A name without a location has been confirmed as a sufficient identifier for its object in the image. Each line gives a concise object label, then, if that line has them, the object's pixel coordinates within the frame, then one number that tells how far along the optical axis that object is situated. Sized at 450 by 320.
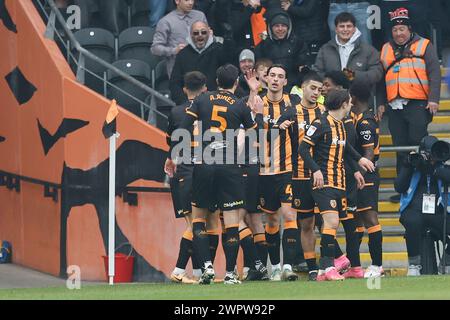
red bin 19.92
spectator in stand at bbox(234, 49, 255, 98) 18.91
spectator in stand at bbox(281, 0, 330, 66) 20.86
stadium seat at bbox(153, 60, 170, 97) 20.75
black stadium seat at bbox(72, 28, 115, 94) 21.30
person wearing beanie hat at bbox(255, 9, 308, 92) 19.80
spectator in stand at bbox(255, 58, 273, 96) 18.19
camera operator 17.94
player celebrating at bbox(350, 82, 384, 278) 17.38
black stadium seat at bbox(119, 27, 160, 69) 21.25
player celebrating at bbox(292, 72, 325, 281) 17.20
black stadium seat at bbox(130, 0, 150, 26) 22.19
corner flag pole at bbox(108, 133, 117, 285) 17.42
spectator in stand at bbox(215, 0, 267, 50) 20.98
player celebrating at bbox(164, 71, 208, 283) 17.12
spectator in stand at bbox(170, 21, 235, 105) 19.56
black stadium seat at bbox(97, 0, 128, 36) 21.88
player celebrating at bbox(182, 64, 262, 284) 16.31
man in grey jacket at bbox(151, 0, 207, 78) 20.27
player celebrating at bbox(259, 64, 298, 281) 17.23
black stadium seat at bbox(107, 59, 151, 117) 20.73
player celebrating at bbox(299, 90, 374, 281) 16.61
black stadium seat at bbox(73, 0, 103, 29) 21.73
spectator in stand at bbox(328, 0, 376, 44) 20.94
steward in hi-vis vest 19.67
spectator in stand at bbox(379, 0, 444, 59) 20.72
